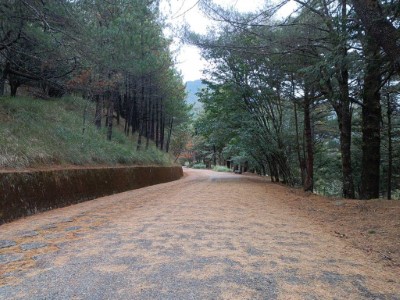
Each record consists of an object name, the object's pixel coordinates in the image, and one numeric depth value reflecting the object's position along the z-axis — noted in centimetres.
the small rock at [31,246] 326
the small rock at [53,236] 366
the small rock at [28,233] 383
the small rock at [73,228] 408
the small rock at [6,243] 336
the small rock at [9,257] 283
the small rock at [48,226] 423
